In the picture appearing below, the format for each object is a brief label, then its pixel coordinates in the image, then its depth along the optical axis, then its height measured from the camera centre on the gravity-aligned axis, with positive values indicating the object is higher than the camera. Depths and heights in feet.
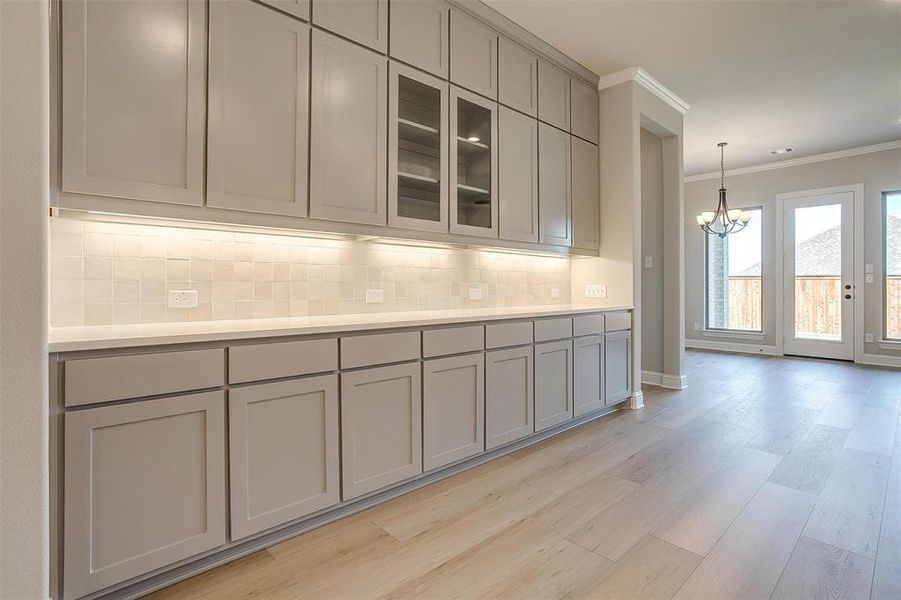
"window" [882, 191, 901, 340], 18.99 +1.71
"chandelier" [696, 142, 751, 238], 18.24 +3.57
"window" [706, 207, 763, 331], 22.84 +1.15
